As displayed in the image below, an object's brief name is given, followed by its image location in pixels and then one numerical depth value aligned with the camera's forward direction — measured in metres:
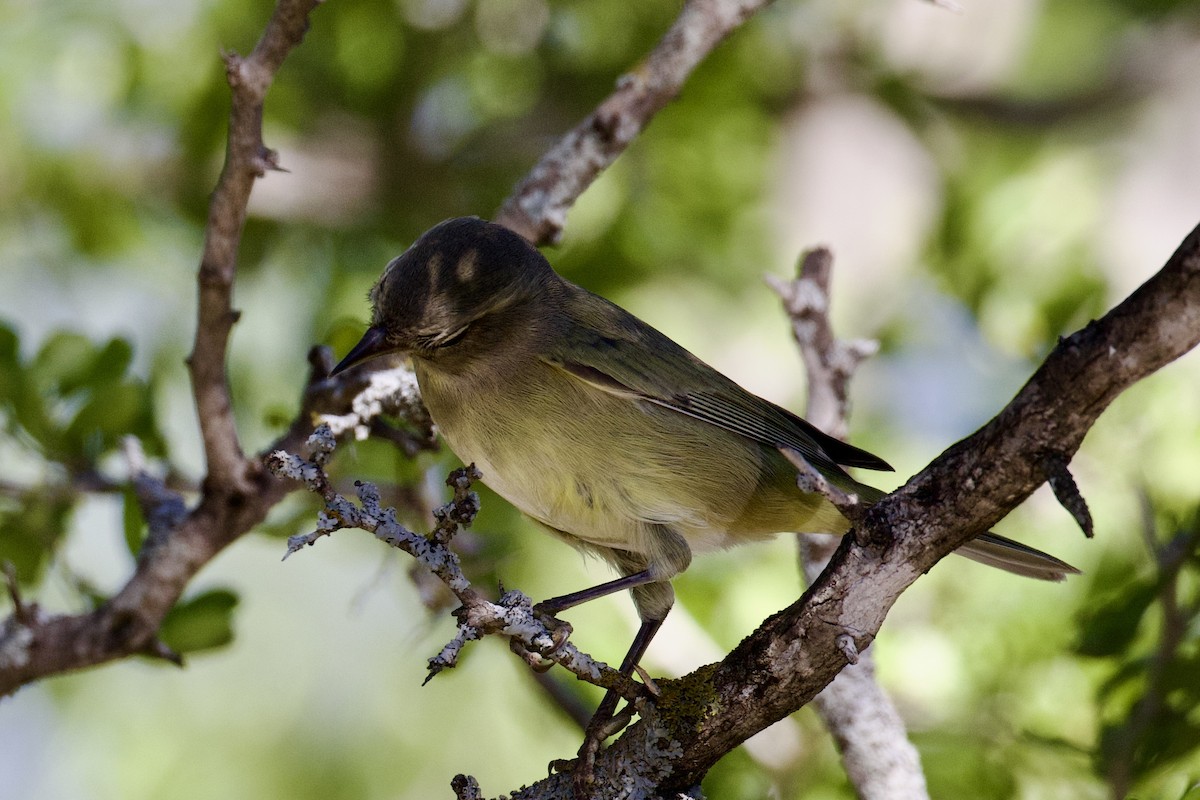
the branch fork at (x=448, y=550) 4.49
